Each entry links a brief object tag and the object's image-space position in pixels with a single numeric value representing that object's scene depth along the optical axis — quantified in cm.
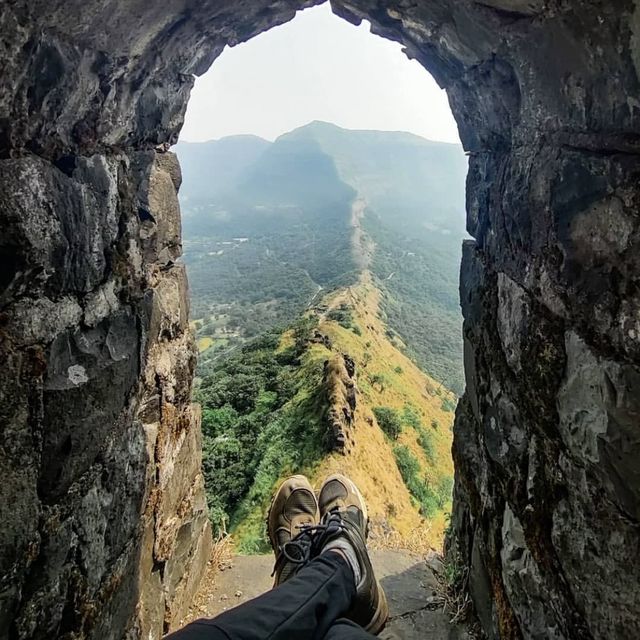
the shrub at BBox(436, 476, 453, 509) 1410
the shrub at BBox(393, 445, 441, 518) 1293
